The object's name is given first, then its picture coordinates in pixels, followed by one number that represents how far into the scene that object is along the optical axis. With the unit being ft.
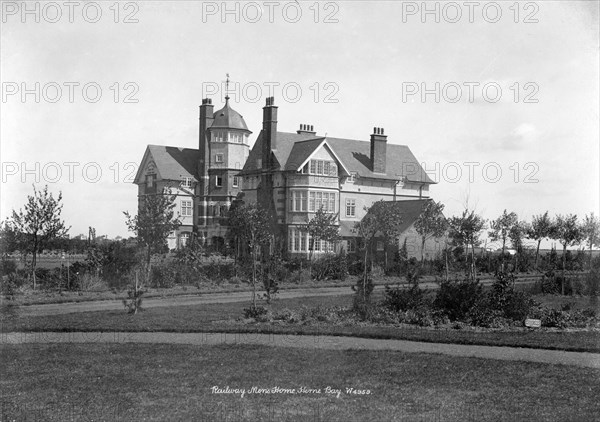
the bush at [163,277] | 86.74
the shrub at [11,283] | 73.41
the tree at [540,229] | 141.94
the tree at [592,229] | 121.07
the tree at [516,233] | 146.92
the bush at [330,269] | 104.37
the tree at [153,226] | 87.51
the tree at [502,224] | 151.23
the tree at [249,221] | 116.47
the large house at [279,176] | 151.23
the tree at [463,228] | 104.17
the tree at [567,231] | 110.42
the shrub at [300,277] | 97.76
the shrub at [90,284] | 81.51
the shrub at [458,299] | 52.70
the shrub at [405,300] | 54.95
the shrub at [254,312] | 53.11
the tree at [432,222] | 131.95
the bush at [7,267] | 83.72
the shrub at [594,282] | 77.87
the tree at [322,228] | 131.34
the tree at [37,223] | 87.30
